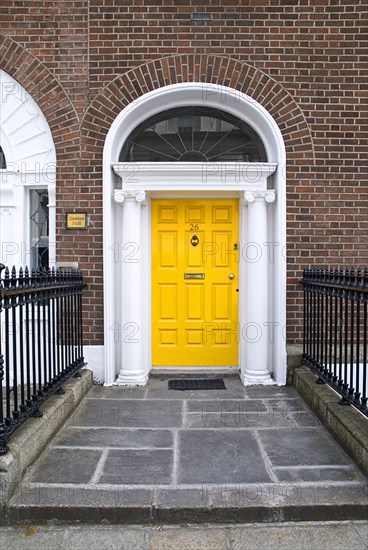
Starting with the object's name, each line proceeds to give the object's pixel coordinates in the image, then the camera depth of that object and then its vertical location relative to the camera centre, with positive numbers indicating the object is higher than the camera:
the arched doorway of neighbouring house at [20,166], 5.44 +1.27
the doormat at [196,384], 5.29 -1.40
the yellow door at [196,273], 5.82 -0.05
